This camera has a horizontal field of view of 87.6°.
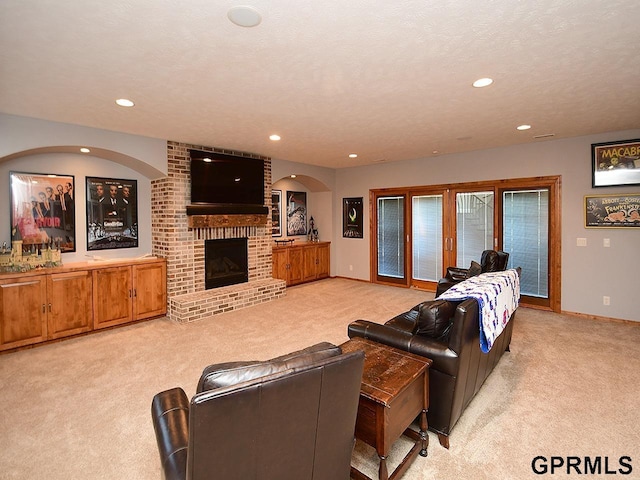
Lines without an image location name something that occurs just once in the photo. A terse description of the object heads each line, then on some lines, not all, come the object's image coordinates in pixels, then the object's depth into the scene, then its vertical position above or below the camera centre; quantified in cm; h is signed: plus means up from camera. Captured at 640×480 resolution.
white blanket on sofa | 234 -49
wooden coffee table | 167 -89
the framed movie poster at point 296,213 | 771 +50
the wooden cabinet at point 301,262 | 688 -61
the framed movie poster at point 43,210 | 407 +34
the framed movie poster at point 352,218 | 748 +36
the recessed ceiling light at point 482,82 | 274 +126
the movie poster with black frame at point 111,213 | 470 +33
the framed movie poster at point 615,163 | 441 +92
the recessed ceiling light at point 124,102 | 316 +129
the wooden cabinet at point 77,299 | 371 -78
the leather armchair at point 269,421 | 107 -68
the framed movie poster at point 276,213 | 737 +48
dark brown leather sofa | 212 -77
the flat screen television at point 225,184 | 514 +85
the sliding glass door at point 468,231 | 520 +3
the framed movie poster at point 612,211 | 444 +27
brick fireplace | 491 -13
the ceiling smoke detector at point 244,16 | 179 +122
